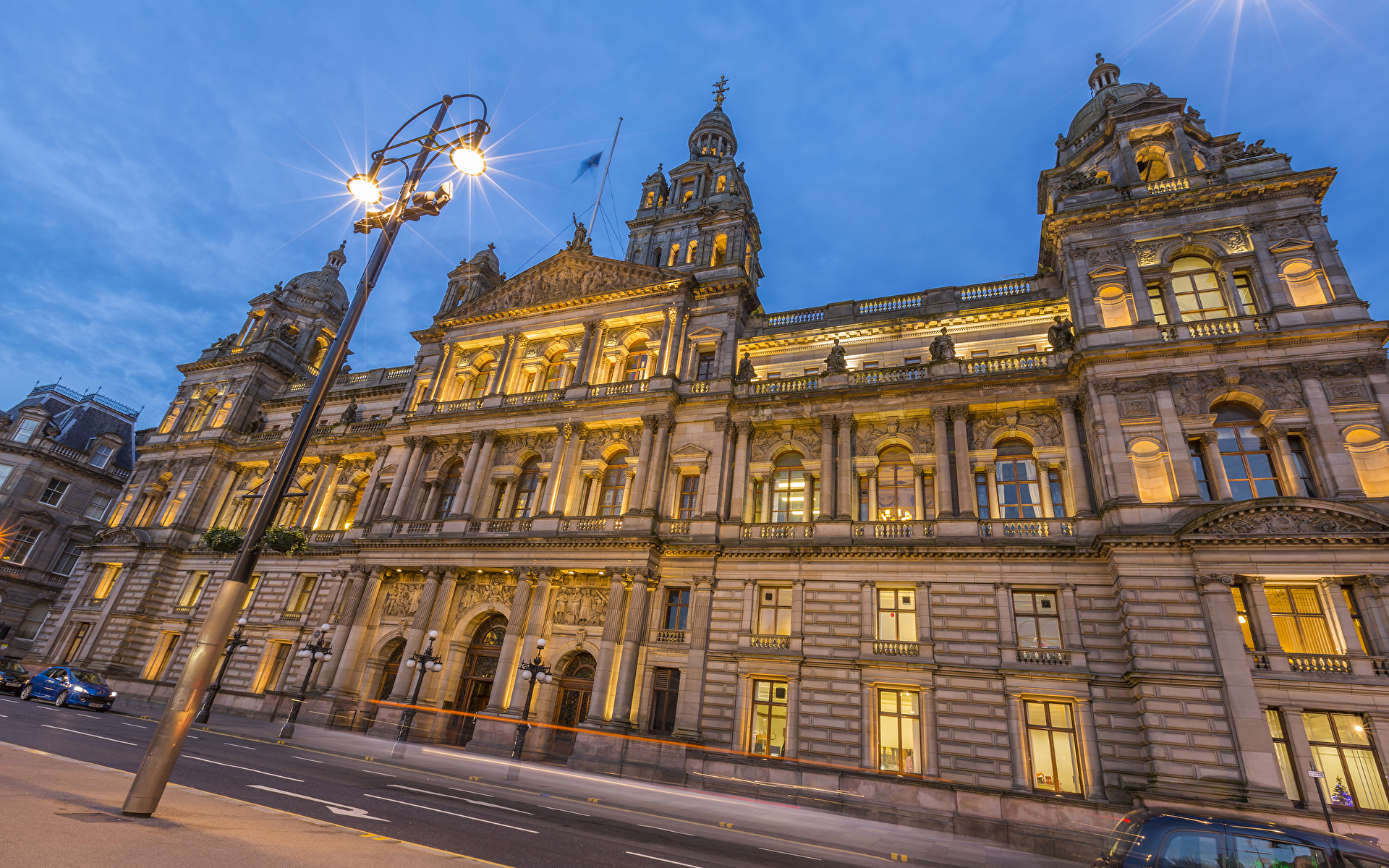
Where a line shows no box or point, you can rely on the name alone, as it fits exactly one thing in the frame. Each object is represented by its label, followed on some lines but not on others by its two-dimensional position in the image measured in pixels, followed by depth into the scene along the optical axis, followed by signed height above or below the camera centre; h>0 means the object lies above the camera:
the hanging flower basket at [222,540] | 33.41 +6.68
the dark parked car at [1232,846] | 7.53 -0.40
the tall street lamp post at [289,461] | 7.29 +2.75
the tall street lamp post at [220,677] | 25.52 +0.20
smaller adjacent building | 47.66 +11.98
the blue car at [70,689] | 25.30 -0.92
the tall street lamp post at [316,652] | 27.48 +1.62
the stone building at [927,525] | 18.67 +7.96
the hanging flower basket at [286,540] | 32.06 +6.83
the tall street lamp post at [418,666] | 24.92 +1.44
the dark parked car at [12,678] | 28.03 -0.86
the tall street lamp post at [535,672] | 23.39 +1.58
